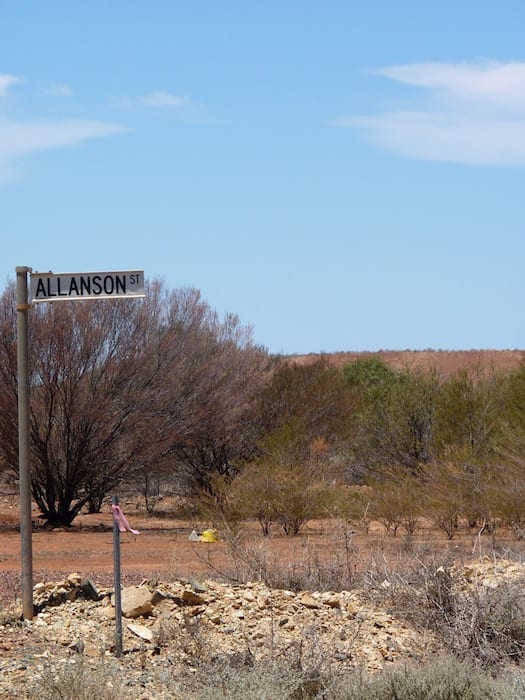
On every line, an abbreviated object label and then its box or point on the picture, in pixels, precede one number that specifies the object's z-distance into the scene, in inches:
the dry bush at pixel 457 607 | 668.1
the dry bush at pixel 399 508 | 1598.2
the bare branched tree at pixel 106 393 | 2007.9
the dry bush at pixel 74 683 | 530.3
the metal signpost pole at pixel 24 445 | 677.9
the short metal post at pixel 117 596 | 622.8
